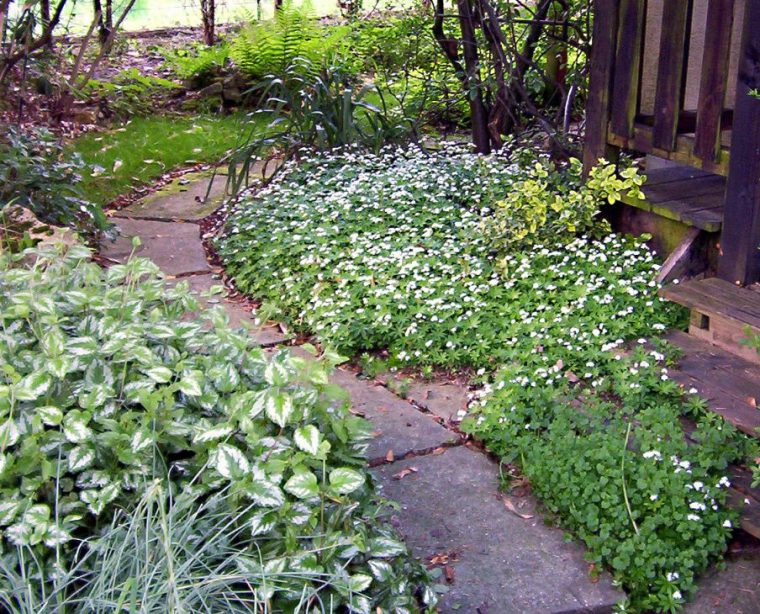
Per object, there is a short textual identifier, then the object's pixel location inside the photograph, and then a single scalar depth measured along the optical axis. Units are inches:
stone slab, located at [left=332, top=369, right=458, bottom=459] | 137.5
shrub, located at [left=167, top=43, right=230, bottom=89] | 390.6
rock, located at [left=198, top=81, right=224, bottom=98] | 384.5
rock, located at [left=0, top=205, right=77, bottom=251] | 175.8
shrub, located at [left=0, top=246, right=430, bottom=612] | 83.6
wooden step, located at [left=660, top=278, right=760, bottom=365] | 143.4
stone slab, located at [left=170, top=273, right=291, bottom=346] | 179.3
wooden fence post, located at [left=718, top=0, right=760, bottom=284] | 146.2
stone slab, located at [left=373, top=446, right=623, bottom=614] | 107.1
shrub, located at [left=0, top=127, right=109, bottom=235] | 202.1
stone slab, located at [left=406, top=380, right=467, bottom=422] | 148.7
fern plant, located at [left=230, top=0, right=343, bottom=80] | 380.5
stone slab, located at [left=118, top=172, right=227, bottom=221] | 257.4
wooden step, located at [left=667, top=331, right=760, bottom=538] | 117.6
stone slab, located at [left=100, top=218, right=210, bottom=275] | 218.1
